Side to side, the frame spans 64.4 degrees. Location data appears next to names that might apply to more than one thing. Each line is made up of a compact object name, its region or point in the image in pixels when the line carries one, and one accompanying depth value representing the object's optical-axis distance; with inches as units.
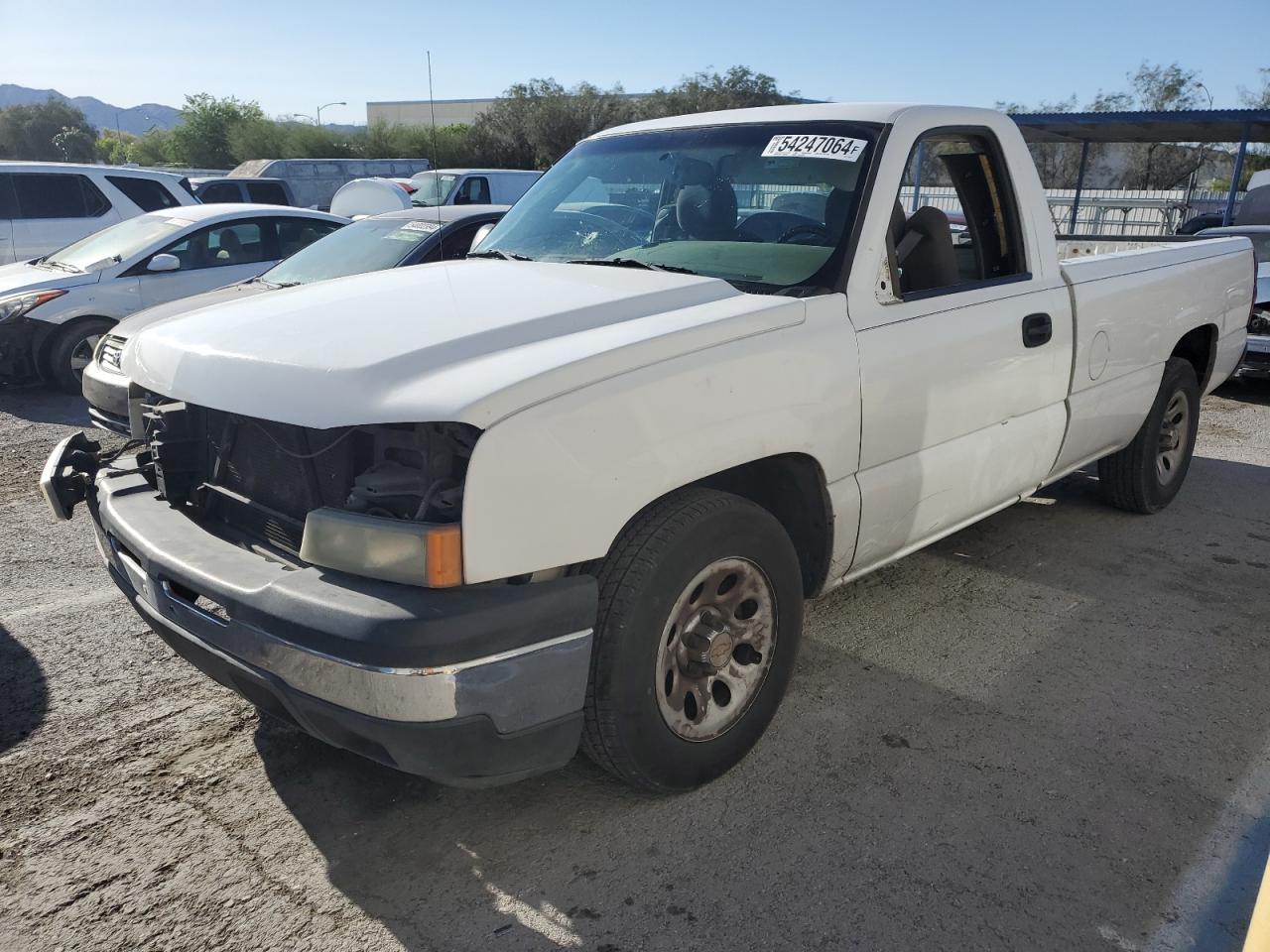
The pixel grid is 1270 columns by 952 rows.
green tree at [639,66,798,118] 1802.4
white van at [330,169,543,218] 617.3
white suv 456.1
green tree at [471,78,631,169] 1626.5
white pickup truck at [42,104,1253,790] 91.5
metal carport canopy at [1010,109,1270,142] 606.2
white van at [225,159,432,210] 951.6
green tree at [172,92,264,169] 2188.7
